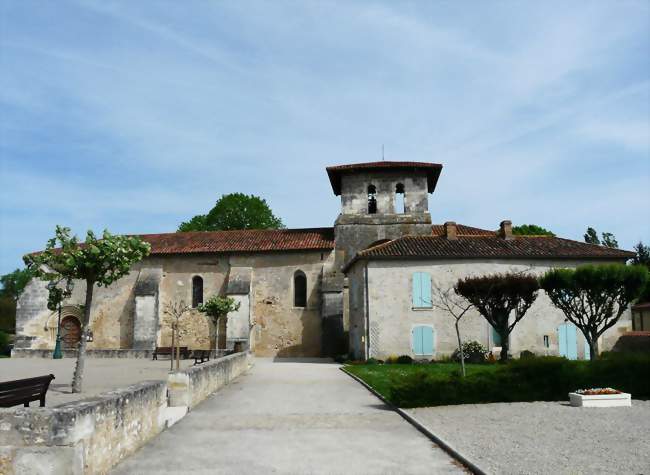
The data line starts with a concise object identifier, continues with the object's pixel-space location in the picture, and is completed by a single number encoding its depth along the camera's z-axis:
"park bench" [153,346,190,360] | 28.41
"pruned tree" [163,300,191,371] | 32.91
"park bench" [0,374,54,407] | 8.74
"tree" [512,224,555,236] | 46.52
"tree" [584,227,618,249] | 60.86
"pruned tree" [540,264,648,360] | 17.53
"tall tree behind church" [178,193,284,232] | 48.91
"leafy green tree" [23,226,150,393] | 14.23
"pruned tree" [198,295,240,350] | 27.41
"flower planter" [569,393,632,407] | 11.85
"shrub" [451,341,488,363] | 24.47
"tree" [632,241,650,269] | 48.19
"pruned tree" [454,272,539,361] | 20.02
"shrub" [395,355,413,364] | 24.52
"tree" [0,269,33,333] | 64.81
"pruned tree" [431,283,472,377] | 25.38
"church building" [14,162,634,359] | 25.42
